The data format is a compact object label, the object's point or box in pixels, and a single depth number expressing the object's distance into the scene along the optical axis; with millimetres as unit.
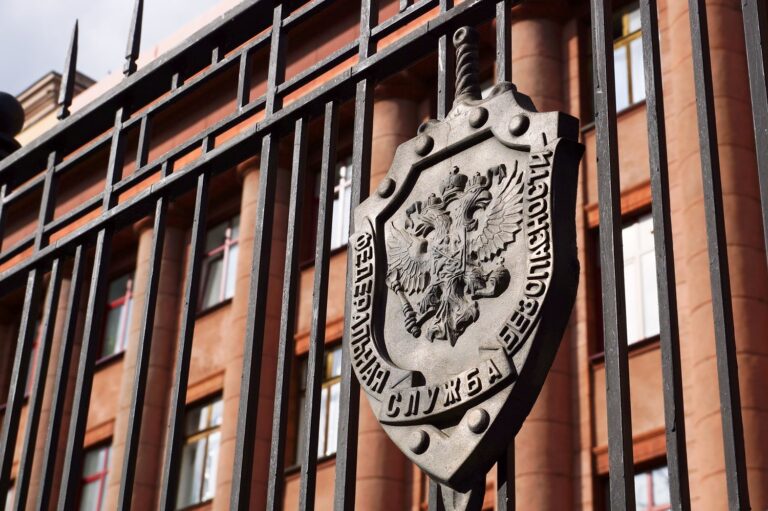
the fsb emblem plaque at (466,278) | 4539
